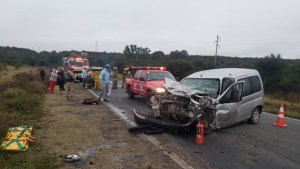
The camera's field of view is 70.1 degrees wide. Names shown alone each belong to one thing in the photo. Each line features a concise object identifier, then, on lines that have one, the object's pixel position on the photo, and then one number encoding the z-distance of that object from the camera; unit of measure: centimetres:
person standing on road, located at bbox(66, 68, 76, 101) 1134
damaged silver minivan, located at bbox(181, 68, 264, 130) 611
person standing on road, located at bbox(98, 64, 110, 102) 1052
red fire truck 2197
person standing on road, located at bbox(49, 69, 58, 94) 1413
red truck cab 1024
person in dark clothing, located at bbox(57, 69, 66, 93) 1419
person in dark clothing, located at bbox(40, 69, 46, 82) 1900
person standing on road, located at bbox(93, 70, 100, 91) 1713
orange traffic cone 741
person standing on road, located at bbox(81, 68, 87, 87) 1858
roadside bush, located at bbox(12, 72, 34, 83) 1743
